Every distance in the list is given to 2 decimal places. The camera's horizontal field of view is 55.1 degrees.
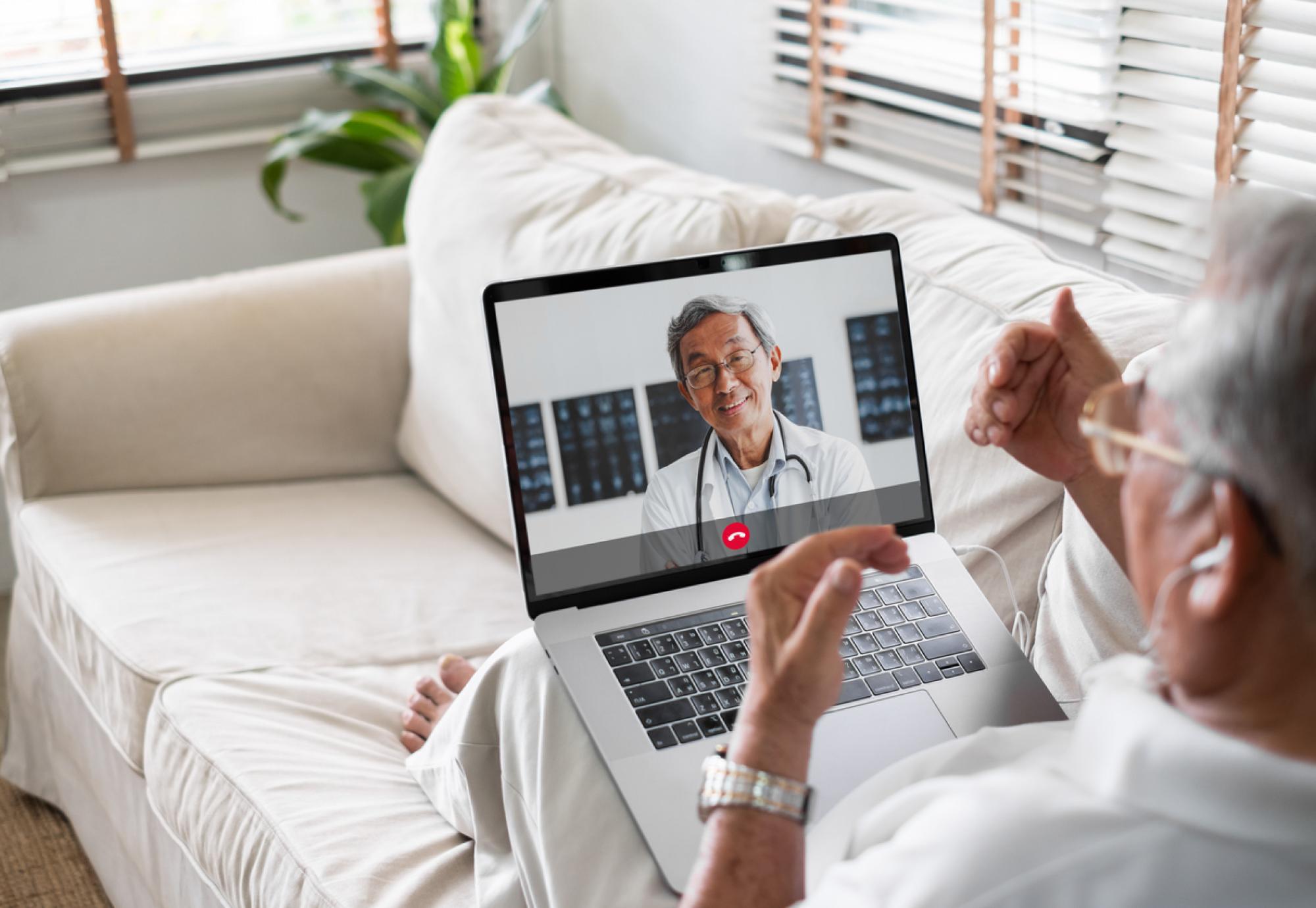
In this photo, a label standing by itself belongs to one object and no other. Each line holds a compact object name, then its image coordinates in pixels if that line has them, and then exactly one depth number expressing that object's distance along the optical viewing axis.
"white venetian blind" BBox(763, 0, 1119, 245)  1.62
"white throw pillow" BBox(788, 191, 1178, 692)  1.11
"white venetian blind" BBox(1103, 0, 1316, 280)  1.32
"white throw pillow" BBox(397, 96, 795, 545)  1.59
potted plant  2.44
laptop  0.94
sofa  1.16
